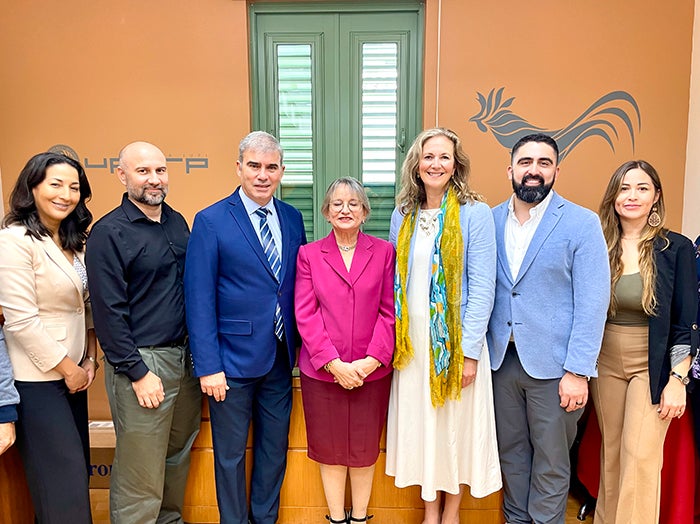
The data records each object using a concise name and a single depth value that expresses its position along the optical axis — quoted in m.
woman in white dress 1.91
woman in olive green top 1.95
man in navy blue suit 1.89
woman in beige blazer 1.71
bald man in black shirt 1.78
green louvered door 3.42
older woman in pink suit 1.91
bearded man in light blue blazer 1.88
